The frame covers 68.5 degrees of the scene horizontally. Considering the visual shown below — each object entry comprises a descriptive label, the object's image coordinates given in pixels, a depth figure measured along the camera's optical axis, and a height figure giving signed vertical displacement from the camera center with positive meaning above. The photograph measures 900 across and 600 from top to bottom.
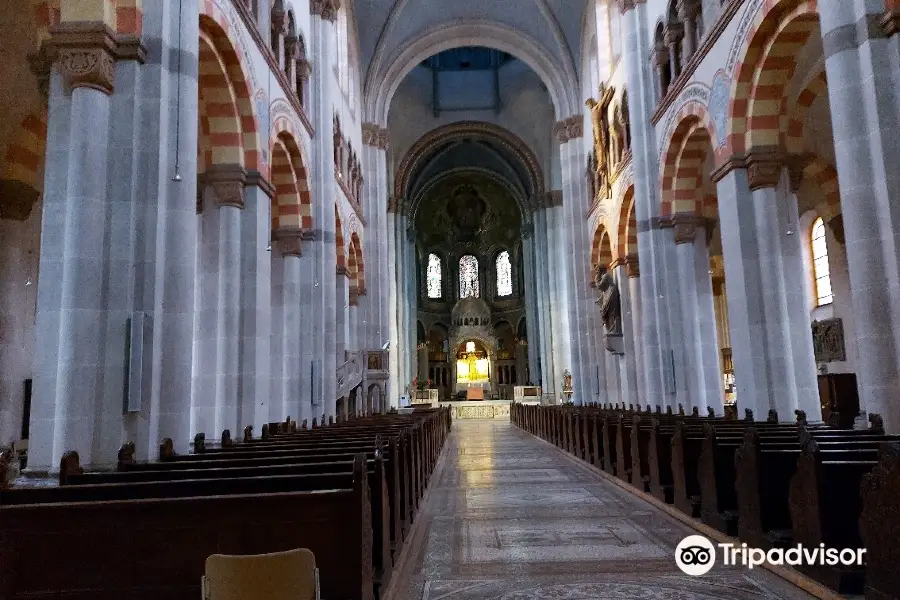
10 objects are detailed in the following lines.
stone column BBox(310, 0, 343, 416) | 15.12 +4.49
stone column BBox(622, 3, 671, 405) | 15.45 +4.65
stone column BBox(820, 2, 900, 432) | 7.43 +2.32
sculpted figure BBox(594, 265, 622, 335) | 20.70 +2.71
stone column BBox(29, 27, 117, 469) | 6.58 +1.51
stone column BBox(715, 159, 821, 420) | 11.14 +1.50
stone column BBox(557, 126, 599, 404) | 23.53 +4.72
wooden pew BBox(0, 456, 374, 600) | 3.50 -0.74
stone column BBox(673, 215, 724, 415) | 14.66 +1.64
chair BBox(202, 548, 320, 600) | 2.72 -0.72
